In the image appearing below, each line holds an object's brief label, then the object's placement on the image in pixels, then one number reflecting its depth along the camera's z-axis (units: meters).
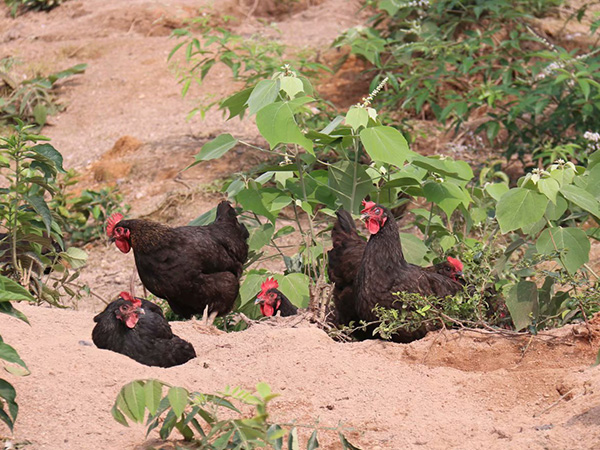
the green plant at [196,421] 5.12
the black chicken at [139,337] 8.55
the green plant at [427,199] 7.80
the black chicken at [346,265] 9.72
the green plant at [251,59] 16.06
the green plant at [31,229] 9.55
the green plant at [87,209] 16.72
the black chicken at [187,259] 10.63
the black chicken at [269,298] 9.93
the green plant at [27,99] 20.69
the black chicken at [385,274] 8.65
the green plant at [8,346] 5.23
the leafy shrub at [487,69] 14.64
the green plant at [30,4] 27.00
